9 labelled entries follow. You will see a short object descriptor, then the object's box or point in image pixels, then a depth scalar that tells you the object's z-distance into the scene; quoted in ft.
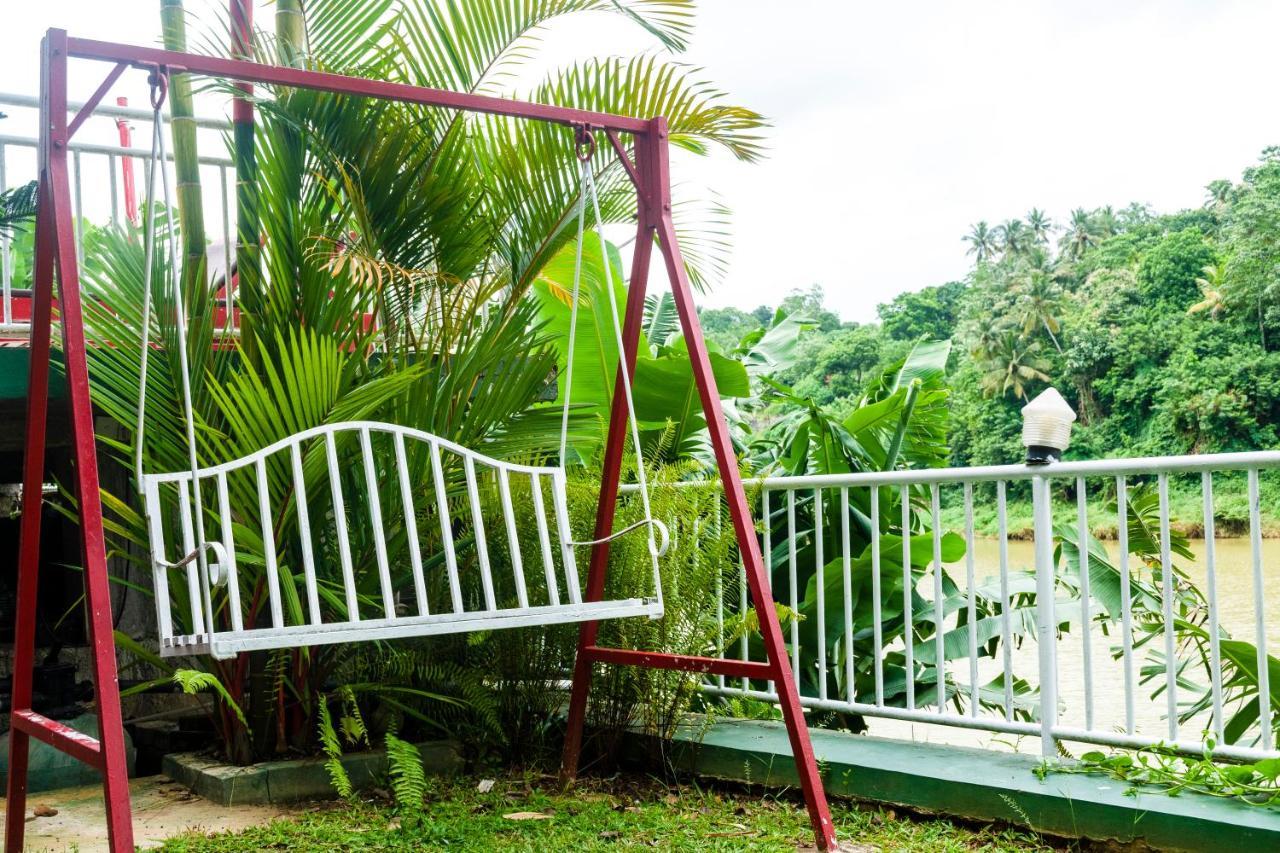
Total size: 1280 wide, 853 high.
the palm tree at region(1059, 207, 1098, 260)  167.02
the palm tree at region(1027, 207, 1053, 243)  170.91
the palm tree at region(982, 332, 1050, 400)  126.00
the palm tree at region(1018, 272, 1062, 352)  129.59
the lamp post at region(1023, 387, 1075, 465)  10.44
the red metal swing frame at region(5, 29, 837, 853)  7.81
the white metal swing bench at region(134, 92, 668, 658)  8.27
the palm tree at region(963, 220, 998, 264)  174.29
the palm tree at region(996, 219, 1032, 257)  166.50
